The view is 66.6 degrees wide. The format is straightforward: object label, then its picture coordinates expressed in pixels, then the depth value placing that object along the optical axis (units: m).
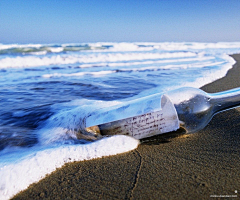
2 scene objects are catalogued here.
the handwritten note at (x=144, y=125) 0.31
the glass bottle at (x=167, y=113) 0.31
